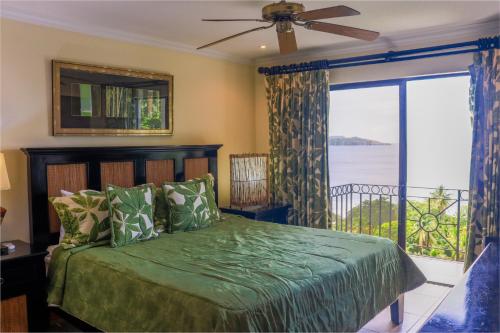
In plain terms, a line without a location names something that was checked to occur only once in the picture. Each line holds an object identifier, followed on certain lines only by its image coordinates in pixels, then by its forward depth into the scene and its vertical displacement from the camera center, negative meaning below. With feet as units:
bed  6.93 -2.41
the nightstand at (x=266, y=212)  14.46 -2.25
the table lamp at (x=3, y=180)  9.48 -0.66
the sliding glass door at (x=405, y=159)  13.97 -0.37
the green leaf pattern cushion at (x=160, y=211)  11.72 -1.76
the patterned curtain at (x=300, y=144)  15.25 +0.20
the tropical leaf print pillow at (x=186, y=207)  11.64 -1.64
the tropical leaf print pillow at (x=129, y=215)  10.03 -1.61
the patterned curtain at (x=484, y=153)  11.77 -0.15
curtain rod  11.88 +3.05
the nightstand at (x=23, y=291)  9.09 -3.14
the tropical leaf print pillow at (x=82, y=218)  9.98 -1.64
